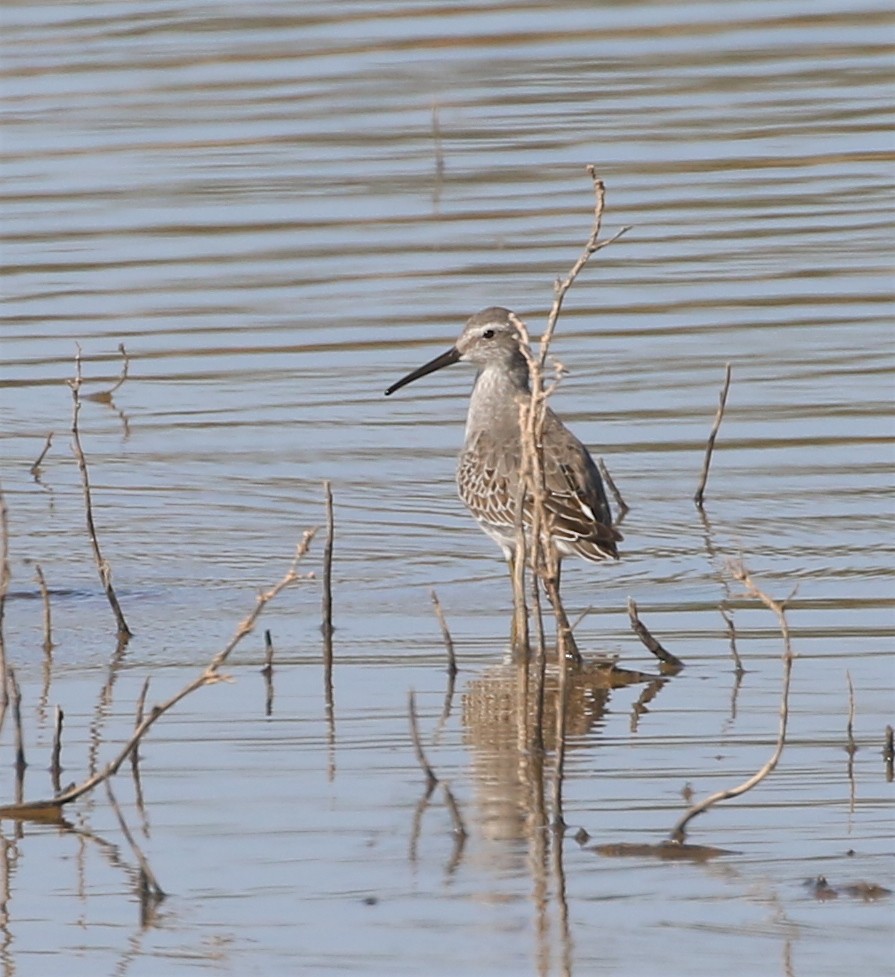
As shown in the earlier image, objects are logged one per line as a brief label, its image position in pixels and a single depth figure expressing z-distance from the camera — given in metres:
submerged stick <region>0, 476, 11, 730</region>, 12.38
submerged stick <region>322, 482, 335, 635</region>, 15.62
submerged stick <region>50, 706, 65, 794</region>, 12.81
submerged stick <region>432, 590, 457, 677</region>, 14.66
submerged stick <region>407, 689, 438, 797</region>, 12.01
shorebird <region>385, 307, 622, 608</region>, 16.92
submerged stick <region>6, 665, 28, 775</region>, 12.63
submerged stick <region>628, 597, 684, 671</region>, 14.56
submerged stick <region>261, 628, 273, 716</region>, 14.97
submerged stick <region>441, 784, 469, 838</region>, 11.66
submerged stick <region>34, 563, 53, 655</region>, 15.12
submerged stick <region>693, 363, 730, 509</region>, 19.61
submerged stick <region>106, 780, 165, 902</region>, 10.98
